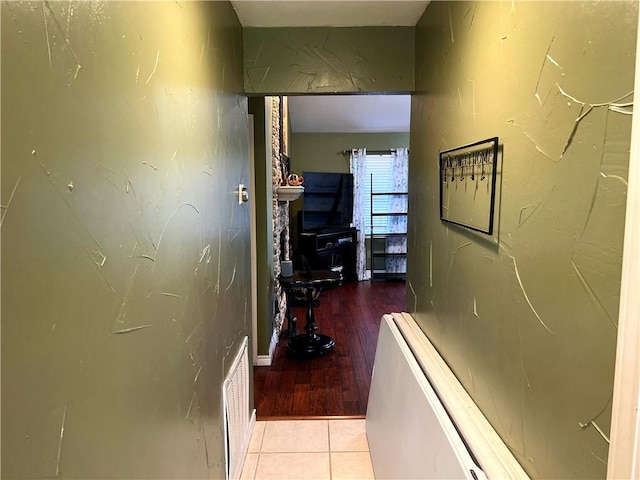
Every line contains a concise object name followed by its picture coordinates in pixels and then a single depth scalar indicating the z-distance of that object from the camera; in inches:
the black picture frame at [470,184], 48.4
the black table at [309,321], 153.4
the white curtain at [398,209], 279.0
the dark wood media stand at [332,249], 240.1
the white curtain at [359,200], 278.4
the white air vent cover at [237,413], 76.9
